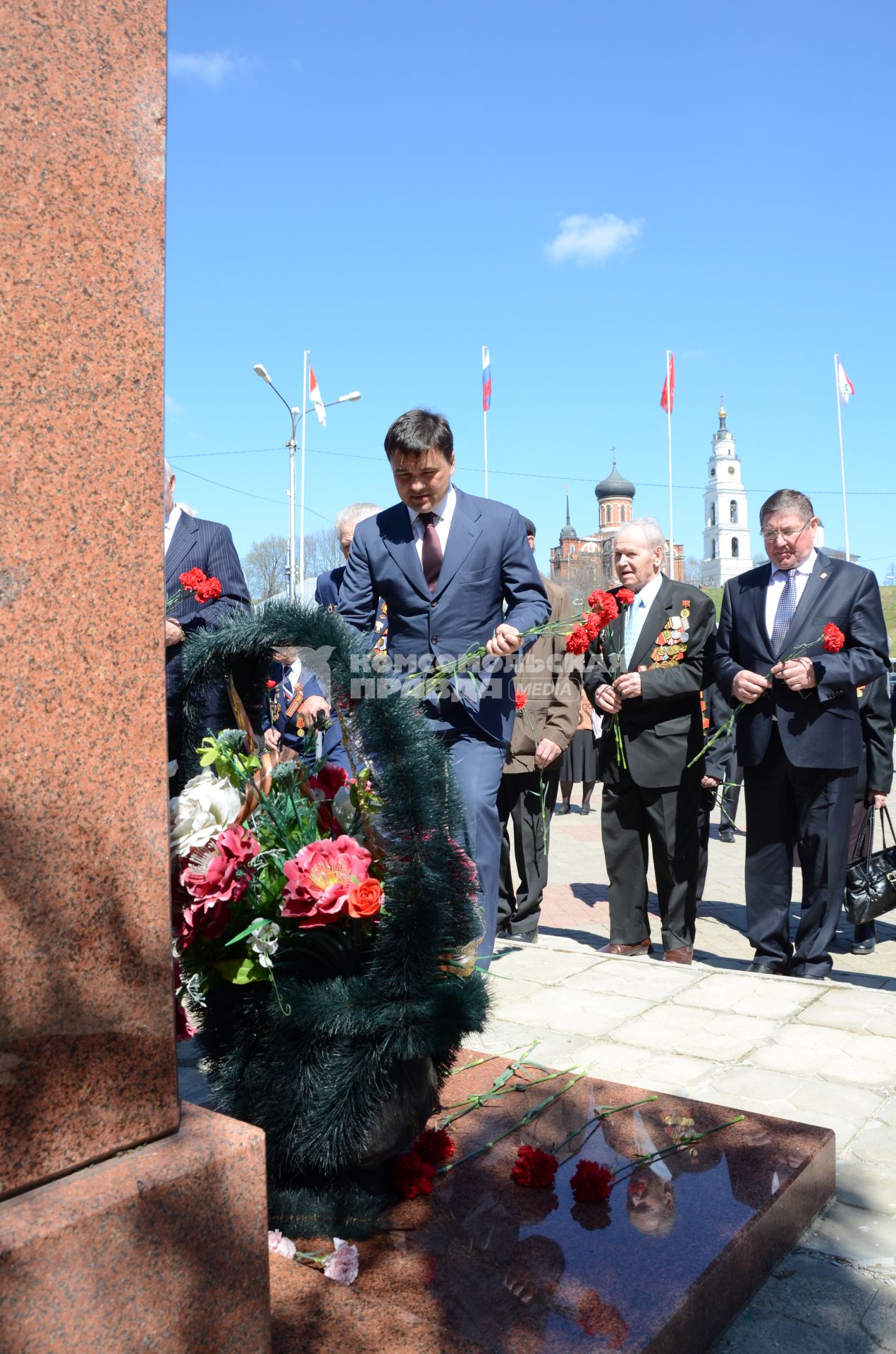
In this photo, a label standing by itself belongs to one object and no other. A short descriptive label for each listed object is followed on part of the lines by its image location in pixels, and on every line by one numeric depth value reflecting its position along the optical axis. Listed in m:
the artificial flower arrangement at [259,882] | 2.32
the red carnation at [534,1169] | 2.54
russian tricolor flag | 29.17
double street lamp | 28.70
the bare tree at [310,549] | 51.66
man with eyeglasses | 5.02
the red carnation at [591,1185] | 2.47
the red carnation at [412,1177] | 2.48
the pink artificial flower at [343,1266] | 2.16
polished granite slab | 1.98
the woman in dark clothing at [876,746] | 5.60
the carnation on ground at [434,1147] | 2.62
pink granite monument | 1.56
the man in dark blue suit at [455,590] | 4.10
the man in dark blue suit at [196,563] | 4.38
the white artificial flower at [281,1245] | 2.22
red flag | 27.28
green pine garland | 2.28
